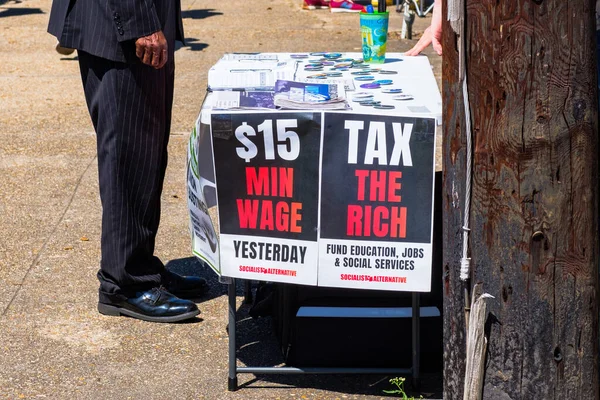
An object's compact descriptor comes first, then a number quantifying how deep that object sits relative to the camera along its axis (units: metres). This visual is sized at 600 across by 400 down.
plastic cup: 4.11
